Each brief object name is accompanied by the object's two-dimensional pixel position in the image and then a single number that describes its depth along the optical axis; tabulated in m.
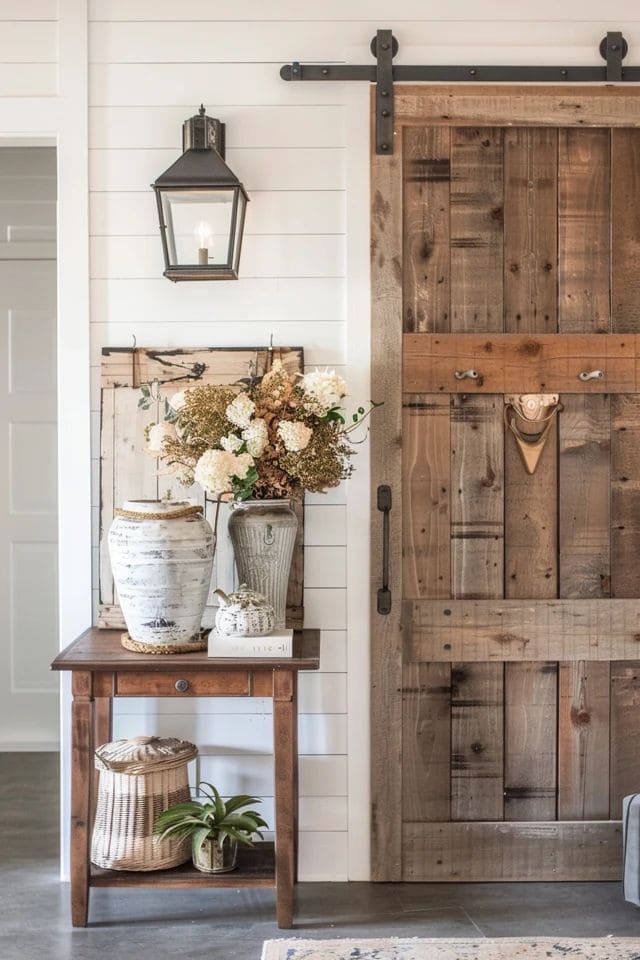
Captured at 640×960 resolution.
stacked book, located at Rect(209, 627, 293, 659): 2.61
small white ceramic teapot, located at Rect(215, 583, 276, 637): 2.62
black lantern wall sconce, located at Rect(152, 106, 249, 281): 2.81
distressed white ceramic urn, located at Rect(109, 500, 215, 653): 2.62
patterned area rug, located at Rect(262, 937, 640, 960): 2.51
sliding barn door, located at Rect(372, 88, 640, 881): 3.01
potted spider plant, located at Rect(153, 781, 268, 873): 2.69
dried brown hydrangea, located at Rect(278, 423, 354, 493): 2.70
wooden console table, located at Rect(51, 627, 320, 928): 2.58
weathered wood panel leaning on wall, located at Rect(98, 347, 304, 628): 3.01
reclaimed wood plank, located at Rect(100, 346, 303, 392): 3.01
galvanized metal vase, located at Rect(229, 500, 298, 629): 2.76
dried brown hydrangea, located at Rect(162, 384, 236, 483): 2.69
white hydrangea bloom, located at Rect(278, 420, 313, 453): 2.62
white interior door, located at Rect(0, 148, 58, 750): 4.34
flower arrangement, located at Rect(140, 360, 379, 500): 2.65
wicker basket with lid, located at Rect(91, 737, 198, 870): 2.72
